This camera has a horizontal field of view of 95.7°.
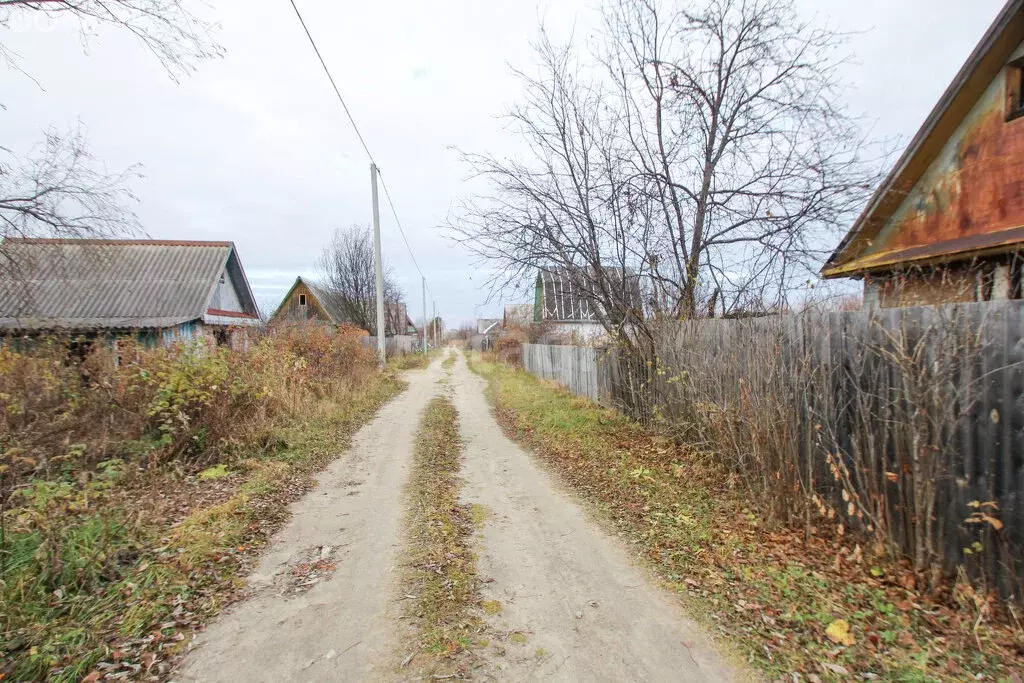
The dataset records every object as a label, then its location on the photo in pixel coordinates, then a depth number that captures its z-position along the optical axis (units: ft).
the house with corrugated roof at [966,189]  18.13
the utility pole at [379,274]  59.67
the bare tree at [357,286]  103.19
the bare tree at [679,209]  23.59
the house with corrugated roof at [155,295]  47.44
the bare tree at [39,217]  18.94
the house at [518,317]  81.71
